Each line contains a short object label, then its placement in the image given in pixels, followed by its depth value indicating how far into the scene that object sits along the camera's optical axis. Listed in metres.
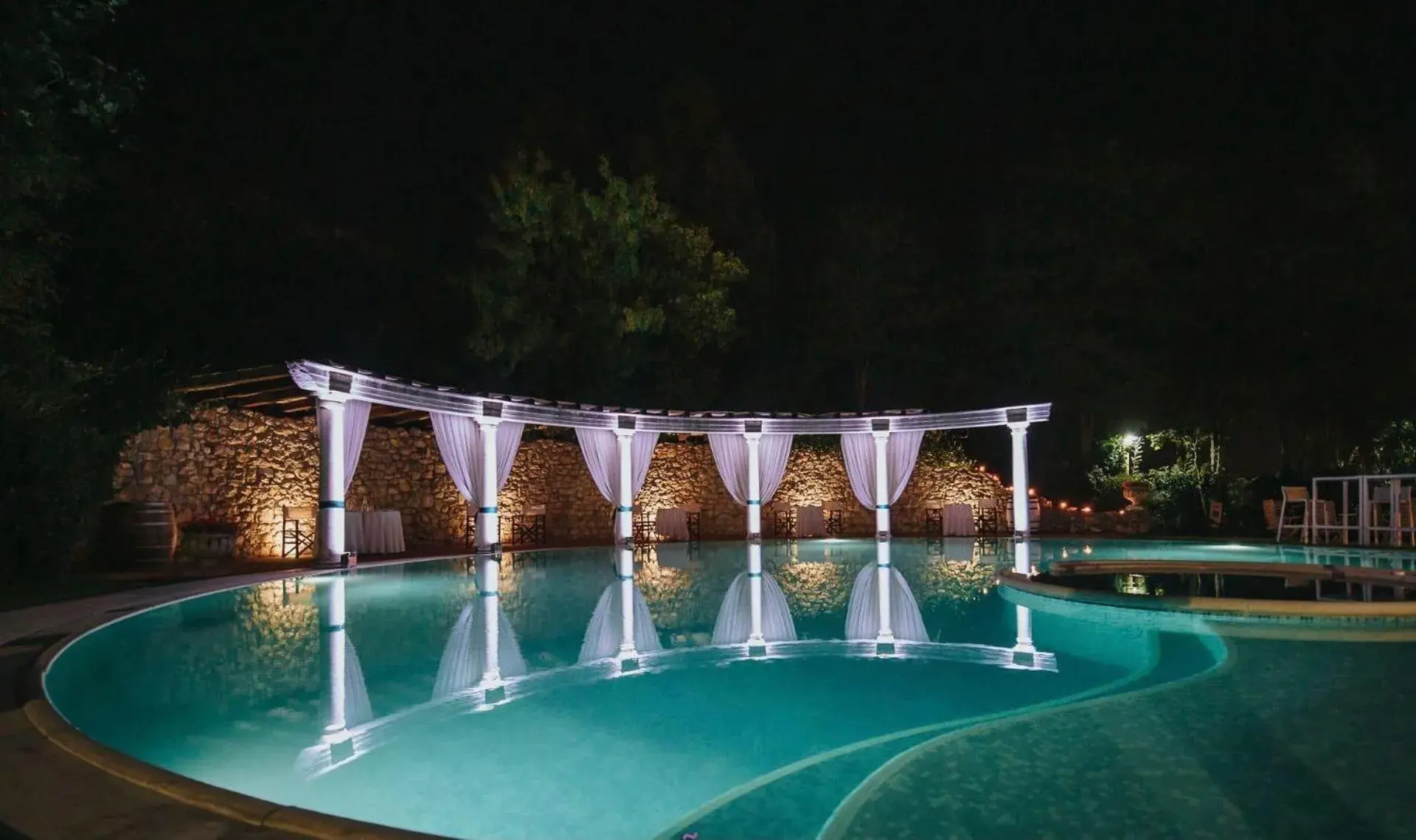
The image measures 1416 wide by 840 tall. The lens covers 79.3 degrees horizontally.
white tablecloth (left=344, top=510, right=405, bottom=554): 12.23
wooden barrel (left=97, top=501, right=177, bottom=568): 9.79
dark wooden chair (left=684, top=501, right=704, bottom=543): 17.23
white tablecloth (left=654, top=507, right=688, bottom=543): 16.31
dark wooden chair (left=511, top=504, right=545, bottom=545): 15.23
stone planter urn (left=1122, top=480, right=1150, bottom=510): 17.88
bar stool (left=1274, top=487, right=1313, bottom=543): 13.97
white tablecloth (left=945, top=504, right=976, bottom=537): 17.19
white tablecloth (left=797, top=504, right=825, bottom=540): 17.28
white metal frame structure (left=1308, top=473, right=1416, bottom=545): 12.34
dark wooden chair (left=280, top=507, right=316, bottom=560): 12.01
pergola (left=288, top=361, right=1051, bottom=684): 10.27
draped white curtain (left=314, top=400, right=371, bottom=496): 10.61
